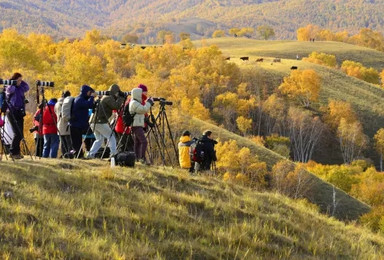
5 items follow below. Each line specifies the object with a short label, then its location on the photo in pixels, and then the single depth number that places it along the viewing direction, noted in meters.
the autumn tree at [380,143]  83.88
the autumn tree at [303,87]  97.06
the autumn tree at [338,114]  90.06
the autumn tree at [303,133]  84.00
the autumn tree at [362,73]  129.25
